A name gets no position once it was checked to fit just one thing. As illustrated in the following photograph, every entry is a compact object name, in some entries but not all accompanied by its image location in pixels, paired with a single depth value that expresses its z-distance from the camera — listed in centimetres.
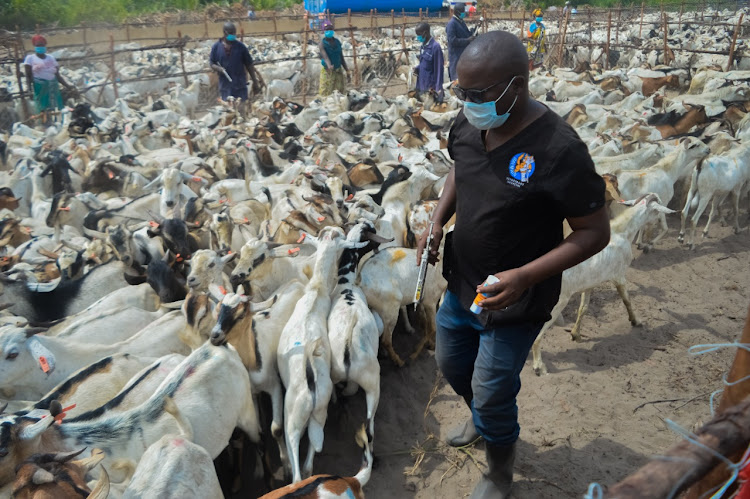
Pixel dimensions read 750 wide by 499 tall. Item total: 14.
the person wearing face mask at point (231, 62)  1195
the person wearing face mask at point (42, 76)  1223
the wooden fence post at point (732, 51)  1477
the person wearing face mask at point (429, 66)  1253
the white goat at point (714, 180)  797
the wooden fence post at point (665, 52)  1836
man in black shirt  261
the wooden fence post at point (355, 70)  1725
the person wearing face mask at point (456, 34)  1221
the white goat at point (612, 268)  552
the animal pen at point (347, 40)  1545
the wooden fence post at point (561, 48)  1972
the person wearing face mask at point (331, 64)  1324
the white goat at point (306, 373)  393
